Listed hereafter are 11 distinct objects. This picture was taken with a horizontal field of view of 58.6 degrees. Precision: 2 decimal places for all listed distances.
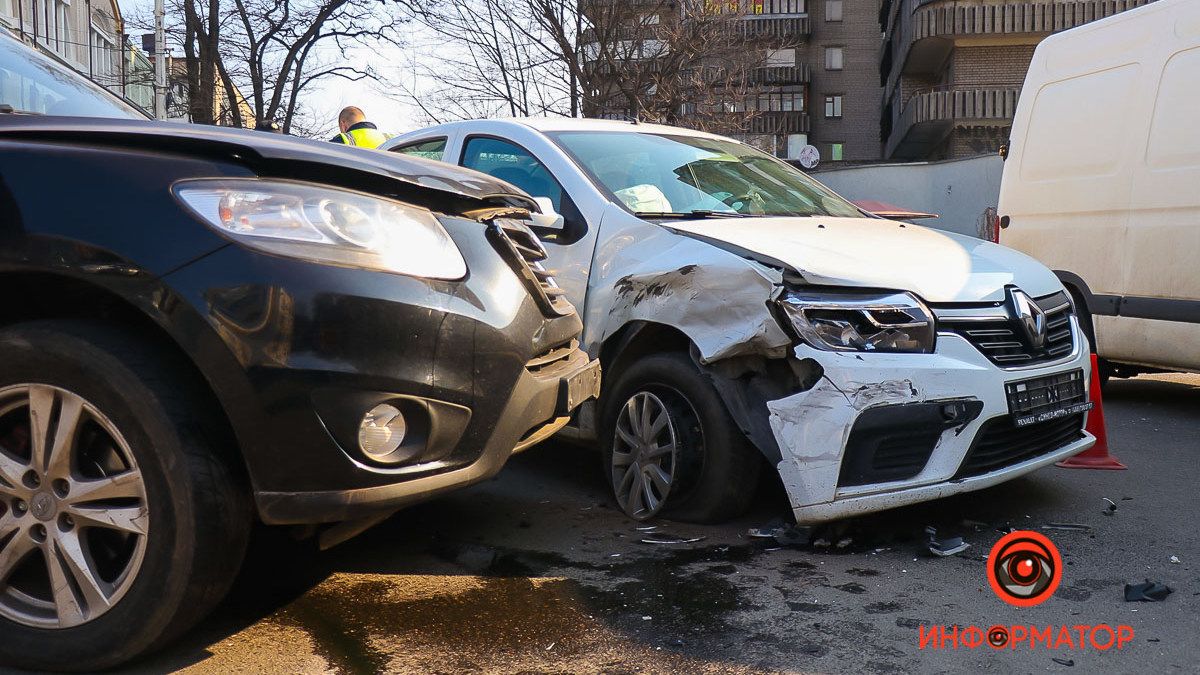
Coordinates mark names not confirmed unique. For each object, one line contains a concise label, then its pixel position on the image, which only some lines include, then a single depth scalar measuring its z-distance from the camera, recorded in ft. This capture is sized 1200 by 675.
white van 19.67
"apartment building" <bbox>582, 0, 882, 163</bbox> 168.14
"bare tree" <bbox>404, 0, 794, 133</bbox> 77.61
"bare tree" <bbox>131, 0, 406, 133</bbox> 80.02
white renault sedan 11.76
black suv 8.48
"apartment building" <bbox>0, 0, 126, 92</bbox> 107.24
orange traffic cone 16.11
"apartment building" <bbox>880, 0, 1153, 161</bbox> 101.04
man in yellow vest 22.06
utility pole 75.82
